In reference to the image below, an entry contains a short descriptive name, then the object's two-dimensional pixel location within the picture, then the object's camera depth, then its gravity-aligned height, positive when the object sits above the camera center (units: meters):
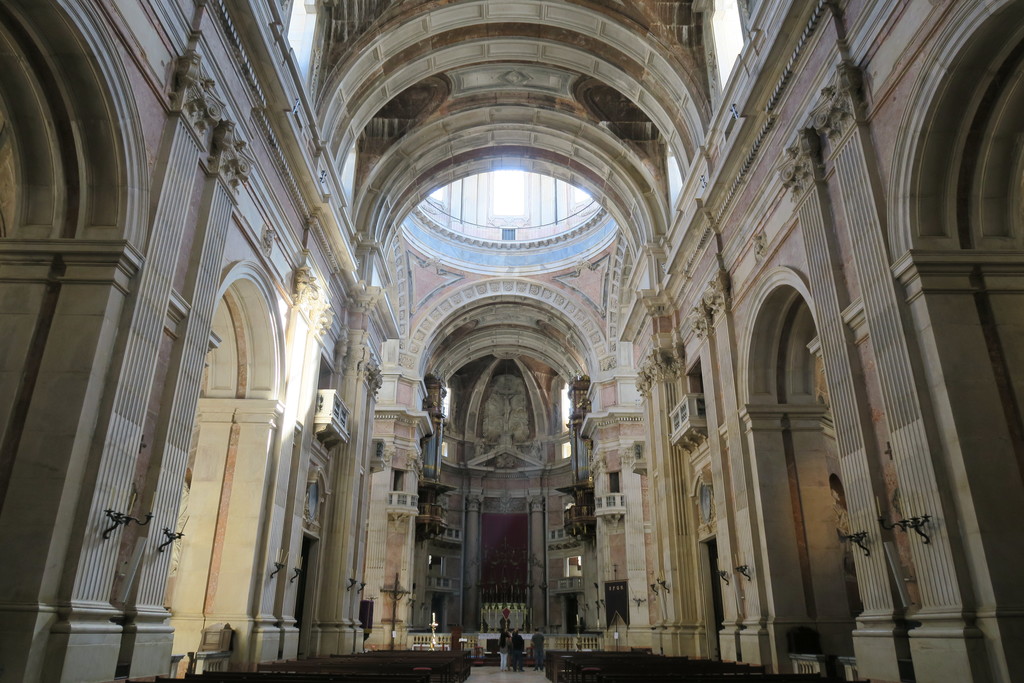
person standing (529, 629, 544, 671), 21.19 -0.77
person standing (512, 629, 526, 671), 20.38 -0.79
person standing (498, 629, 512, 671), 21.38 -0.78
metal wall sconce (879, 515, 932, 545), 6.64 +0.88
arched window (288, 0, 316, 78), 13.12 +10.33
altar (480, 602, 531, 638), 34.53 +0.25
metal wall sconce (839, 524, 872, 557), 7.85 +0.87
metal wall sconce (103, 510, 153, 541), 6.59 +0.88
